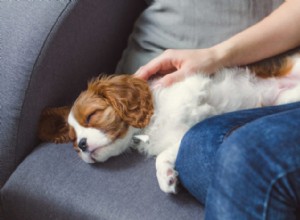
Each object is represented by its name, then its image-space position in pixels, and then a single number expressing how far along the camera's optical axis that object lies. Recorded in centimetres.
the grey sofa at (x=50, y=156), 106
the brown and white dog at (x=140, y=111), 123
